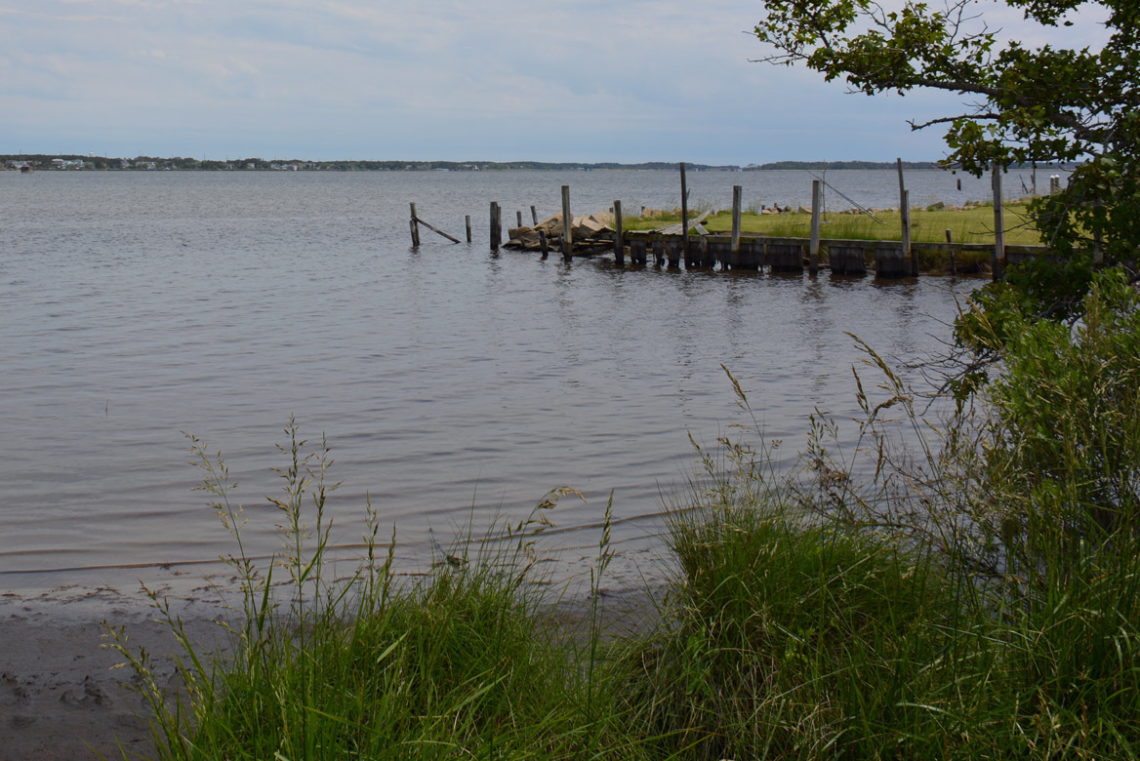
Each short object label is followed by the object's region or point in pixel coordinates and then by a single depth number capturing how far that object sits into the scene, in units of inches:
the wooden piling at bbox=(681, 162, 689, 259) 1267.2
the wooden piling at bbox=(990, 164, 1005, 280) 942.4
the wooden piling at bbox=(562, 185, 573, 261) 1401.8
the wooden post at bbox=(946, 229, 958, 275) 1065.5
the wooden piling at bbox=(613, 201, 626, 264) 1339.8
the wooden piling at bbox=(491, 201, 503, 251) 1540.4
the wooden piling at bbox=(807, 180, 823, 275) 1113.5
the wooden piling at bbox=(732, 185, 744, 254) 1138.7
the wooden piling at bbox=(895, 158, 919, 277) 1047.0
